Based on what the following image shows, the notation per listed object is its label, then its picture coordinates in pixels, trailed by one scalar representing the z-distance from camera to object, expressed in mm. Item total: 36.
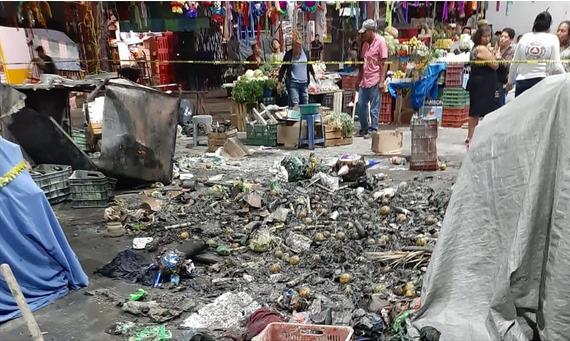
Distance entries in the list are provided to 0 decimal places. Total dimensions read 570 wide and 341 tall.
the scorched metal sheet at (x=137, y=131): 7754
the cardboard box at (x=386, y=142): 9883
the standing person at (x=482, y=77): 8555
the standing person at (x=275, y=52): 13328
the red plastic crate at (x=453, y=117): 12062
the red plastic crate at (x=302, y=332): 3357
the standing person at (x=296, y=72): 11398
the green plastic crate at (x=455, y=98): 11859
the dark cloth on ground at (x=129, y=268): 5133
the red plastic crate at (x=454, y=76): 11594
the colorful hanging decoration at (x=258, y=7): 14125
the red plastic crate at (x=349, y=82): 14398
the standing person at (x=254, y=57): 14773
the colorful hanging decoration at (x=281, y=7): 13748
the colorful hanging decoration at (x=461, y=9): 17047
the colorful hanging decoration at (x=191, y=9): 13664
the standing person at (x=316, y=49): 15935
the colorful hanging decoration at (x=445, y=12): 16958
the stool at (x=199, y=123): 11555
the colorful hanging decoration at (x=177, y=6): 13223
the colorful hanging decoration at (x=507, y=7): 17719
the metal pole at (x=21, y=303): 2601
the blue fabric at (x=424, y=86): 12078
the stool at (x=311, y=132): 10516
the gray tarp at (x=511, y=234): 3010
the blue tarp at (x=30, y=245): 4395
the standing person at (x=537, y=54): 7555
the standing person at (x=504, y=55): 9012
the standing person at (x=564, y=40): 7911
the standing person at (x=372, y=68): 10617
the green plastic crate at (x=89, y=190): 7500
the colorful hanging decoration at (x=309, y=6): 13898
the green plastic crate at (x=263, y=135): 11109
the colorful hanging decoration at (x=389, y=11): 13844
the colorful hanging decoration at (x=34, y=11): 12321
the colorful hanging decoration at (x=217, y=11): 13733
